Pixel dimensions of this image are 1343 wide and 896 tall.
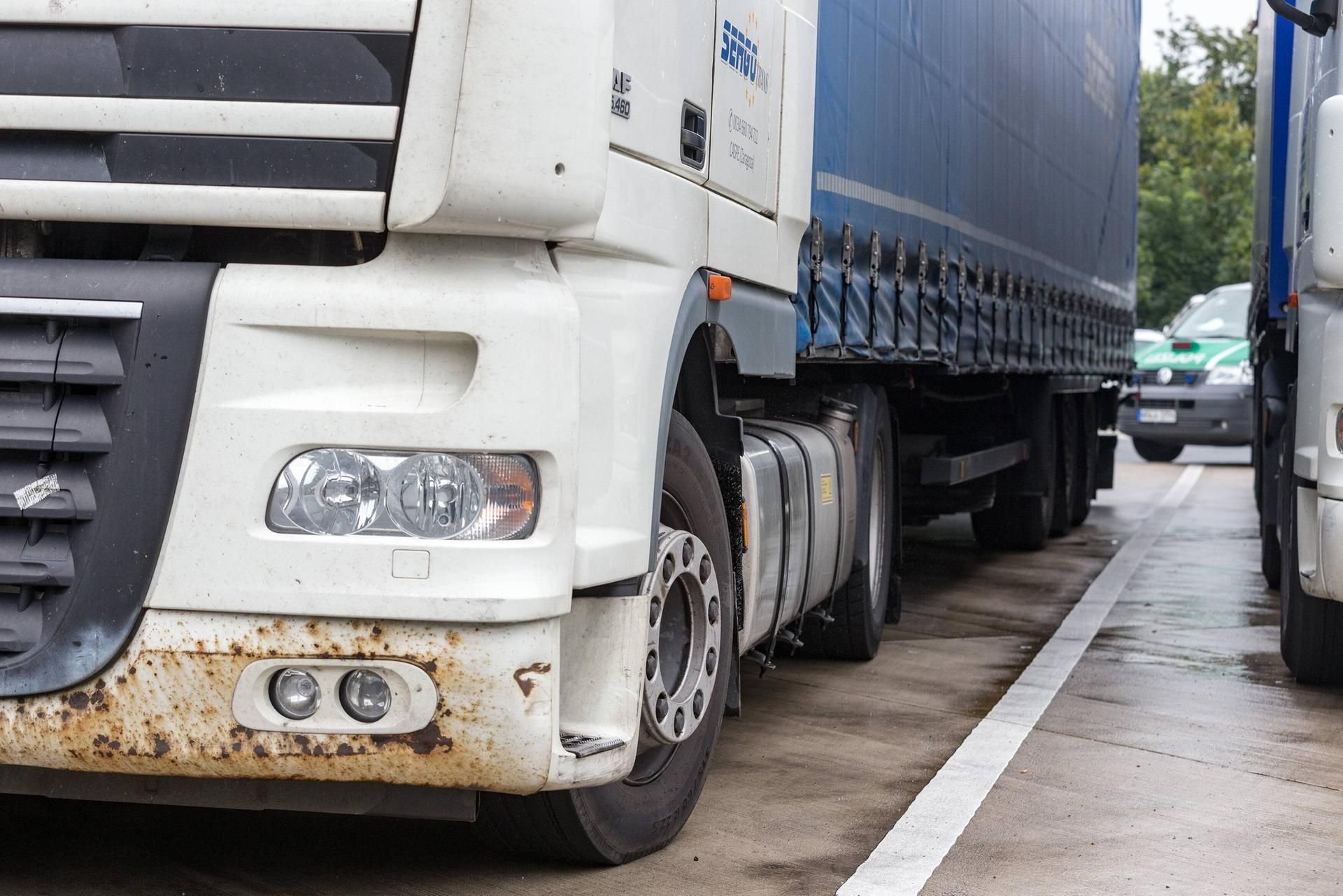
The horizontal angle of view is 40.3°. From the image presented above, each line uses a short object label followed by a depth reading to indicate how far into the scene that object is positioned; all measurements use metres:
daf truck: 3.44
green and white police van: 21.11
